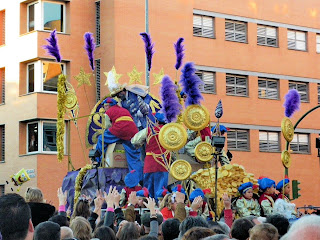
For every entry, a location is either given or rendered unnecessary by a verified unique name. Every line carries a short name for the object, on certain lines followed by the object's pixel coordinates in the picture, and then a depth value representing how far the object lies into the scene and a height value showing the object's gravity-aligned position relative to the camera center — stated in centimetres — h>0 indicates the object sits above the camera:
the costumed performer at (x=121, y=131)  2228 +116
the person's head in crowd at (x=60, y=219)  893 -48
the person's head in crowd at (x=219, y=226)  844 -57
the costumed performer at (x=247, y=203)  1619 -60
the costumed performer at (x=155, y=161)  2027 +30
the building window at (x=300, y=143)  4162 +141
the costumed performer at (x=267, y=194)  1659 -46
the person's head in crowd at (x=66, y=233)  750 -52
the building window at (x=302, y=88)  4194 +422
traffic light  2628 -57
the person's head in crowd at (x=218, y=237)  499 -39
